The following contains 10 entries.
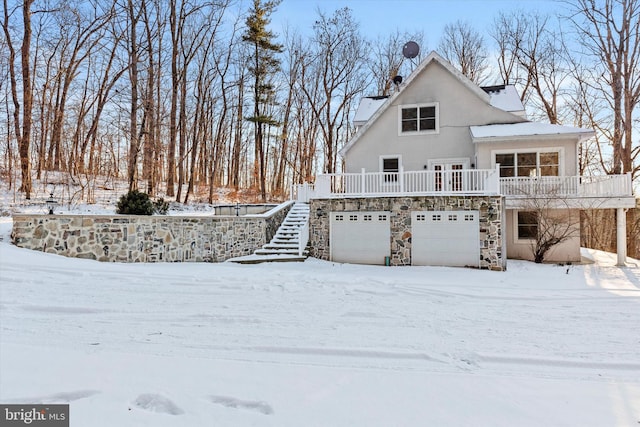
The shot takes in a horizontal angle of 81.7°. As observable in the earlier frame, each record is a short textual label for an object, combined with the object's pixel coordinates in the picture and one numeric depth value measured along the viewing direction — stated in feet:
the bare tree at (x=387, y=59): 84.28
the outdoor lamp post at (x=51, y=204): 32.58
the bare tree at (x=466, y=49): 80.28
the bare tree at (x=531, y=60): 72.08
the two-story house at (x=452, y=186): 38.78
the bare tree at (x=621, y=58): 57.62
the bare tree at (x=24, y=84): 49.34
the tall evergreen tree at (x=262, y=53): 69.87
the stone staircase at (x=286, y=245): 39.47
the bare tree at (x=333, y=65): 83.41
